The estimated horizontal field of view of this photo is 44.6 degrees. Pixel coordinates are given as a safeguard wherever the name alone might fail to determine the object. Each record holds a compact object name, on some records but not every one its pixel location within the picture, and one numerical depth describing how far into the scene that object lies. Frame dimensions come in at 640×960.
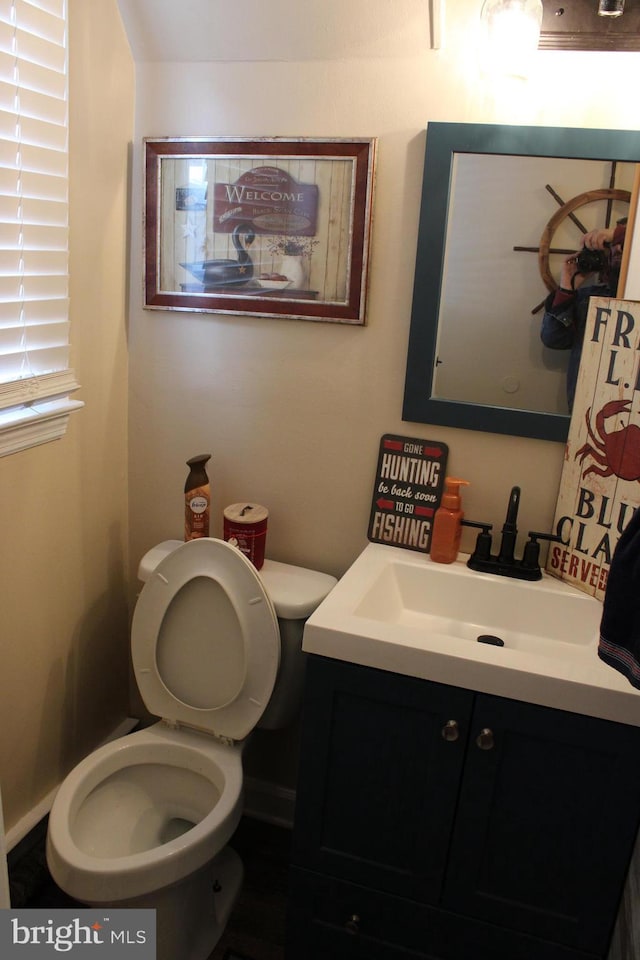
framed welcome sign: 1.70
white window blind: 1.43
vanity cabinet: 1.33
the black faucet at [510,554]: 1.65
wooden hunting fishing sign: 1.77
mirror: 1.53
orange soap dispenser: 1.71
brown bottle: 1.85
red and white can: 1.80
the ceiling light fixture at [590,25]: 1.43
